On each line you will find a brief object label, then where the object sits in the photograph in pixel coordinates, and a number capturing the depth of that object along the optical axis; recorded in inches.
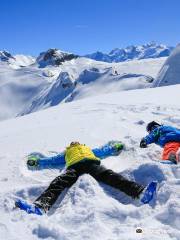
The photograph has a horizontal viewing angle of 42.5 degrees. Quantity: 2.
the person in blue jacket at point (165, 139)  173.7
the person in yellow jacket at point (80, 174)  134.5
